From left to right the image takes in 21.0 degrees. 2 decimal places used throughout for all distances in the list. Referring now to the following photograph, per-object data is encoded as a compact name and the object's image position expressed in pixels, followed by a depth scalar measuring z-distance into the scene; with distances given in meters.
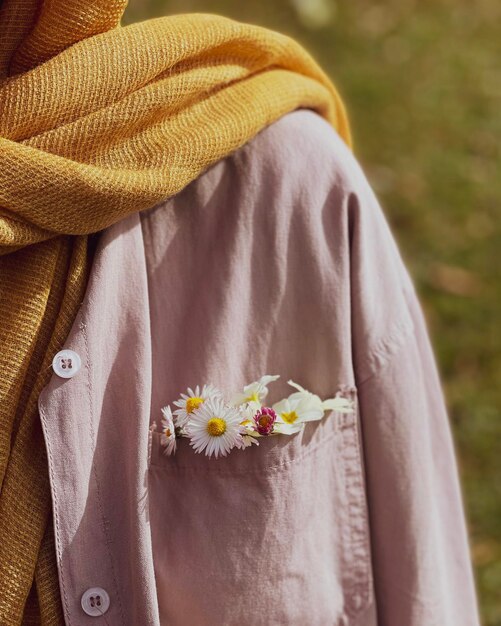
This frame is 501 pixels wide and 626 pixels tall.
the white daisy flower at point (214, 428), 0.61
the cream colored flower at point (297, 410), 0.62
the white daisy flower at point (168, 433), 0.61
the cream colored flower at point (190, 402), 0.61
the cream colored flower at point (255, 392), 0.62
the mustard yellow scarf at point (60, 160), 0.58
